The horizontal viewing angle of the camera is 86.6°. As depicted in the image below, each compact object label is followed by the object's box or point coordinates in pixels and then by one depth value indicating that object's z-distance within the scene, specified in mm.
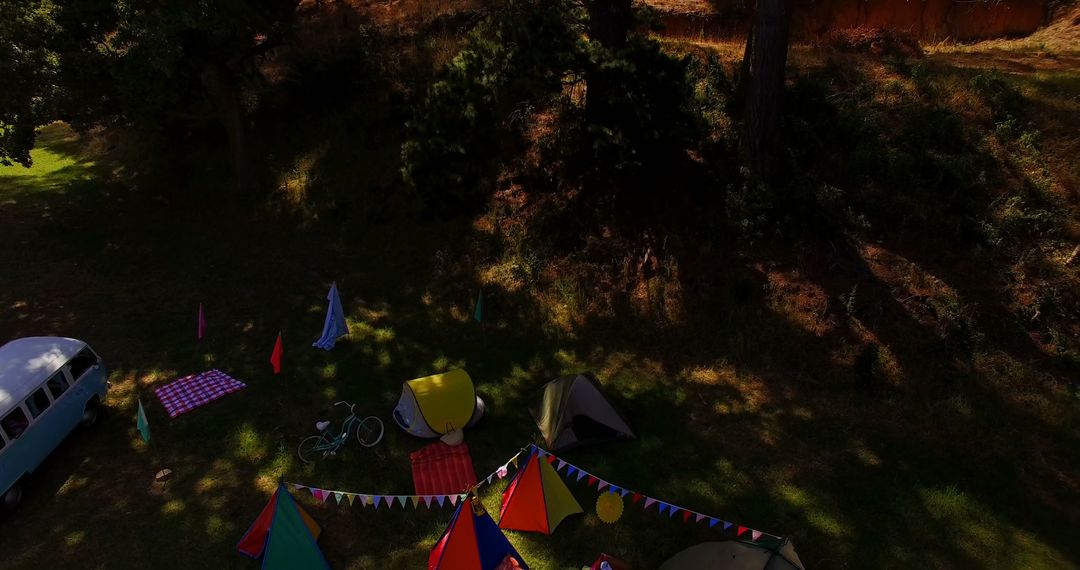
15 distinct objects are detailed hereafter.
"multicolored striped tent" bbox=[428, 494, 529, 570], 7934
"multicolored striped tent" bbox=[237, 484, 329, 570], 8211
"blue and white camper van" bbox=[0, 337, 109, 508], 9500
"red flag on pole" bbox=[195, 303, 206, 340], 13875
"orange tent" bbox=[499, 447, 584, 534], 9055
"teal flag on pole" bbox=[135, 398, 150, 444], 10234
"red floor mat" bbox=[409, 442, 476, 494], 9906
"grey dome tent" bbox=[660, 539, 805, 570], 7164
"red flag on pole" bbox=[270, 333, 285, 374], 12570
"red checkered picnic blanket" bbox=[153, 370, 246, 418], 11836
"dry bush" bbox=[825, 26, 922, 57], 17375
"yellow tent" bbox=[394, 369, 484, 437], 10602
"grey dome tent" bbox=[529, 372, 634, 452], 10492
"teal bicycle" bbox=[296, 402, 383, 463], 10641
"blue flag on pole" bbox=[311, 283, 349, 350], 13234
